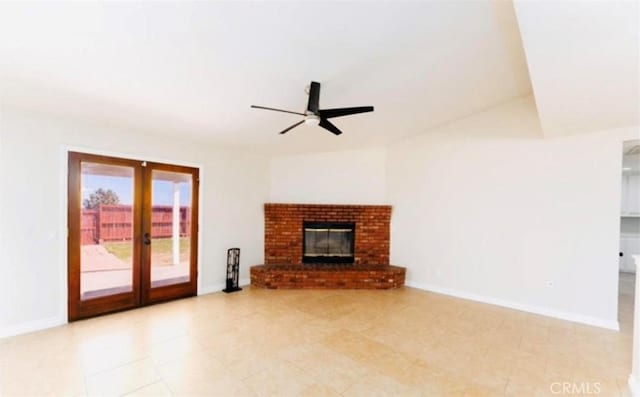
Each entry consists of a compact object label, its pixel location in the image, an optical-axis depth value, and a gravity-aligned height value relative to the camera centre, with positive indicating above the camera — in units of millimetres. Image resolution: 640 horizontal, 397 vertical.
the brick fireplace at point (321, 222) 5625 -679
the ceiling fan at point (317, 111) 2840 +837
